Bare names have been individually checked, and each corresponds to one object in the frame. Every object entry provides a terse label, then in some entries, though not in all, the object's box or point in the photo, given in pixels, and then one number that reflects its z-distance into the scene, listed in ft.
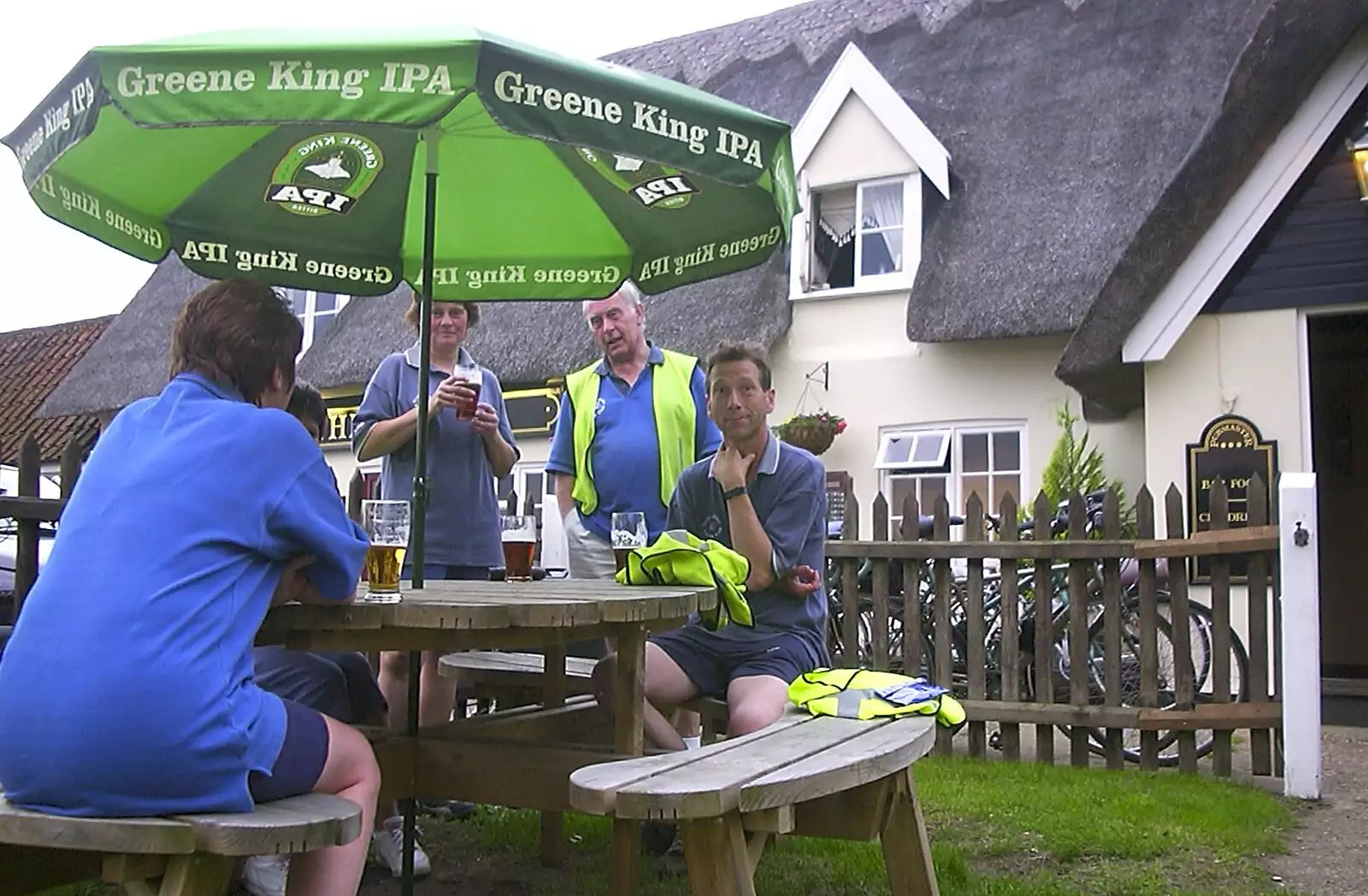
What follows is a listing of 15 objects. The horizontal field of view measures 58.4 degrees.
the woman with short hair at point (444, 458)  13.23
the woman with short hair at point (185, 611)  6.45
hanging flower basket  38.06
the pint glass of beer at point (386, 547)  8.33
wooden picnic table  7.92
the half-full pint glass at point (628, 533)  11.39
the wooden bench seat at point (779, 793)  6.81
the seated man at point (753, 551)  11.37
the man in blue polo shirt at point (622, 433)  14.29
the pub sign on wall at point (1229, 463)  25.99
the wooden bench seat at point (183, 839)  6.39
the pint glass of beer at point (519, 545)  11.18
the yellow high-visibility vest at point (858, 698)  10.19
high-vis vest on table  10.65
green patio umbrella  8.05
